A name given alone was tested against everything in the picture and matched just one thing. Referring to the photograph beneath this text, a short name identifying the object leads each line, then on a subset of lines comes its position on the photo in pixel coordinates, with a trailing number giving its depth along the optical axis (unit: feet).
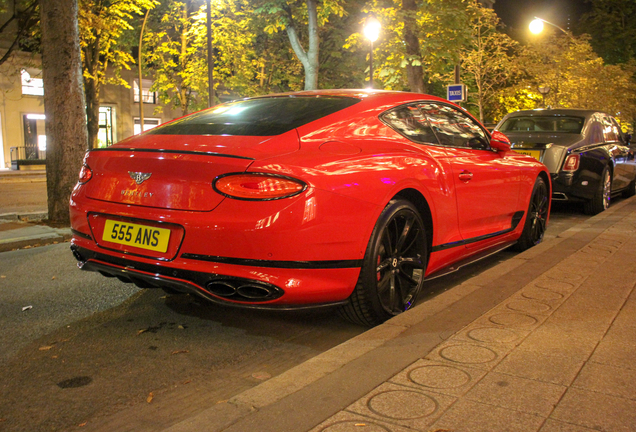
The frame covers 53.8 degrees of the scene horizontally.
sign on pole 55.98
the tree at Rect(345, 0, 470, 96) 61.72
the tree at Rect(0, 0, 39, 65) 61.07
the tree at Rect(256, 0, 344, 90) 78.23
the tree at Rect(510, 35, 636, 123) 112.47
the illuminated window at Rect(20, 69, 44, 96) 105.50
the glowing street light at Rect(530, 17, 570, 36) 68.33
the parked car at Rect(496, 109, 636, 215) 30.35
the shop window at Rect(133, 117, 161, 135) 128.67
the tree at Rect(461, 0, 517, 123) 115.03
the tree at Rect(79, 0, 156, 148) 64.39
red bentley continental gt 10.57
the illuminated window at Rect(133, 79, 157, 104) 128.98
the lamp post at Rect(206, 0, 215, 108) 66.05
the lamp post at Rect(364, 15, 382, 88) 73.77
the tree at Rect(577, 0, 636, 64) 143.43
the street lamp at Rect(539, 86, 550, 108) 90.07
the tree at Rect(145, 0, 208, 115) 108.88
